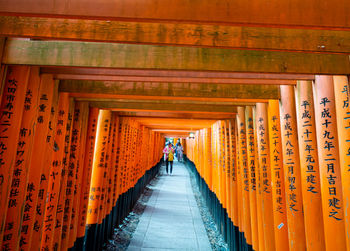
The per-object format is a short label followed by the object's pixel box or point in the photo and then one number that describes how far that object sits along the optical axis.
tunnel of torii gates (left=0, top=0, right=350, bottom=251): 1.47
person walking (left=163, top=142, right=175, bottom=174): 17.17
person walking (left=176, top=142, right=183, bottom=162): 23.11
